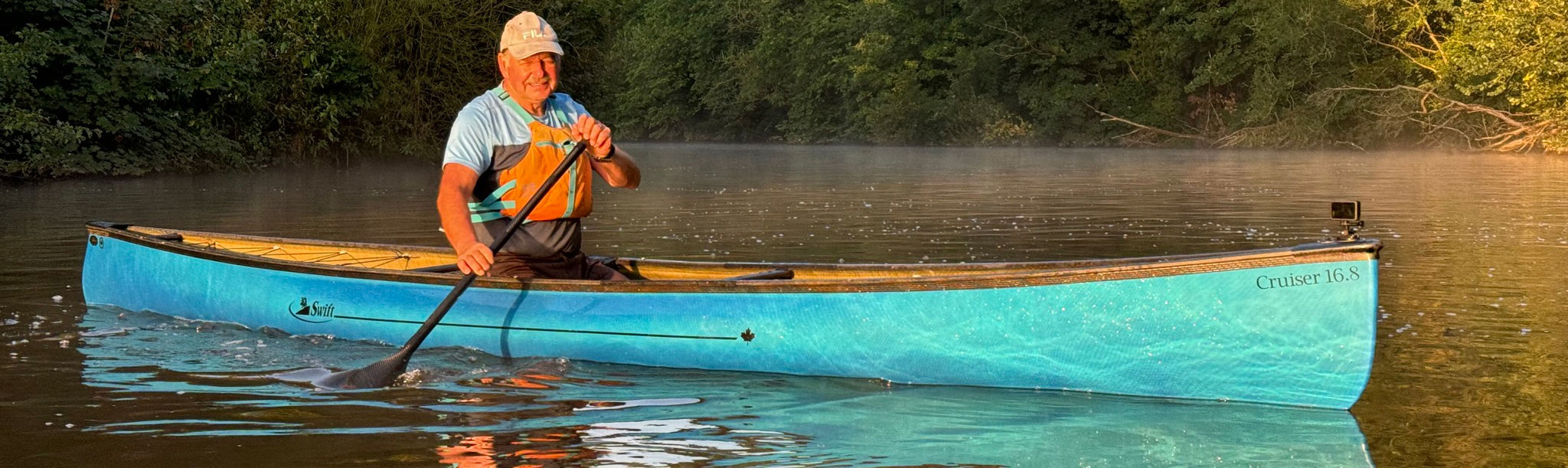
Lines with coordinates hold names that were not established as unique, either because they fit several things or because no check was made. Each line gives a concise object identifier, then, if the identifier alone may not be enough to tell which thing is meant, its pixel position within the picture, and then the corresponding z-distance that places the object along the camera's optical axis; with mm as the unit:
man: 7098
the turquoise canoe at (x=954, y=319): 6141
